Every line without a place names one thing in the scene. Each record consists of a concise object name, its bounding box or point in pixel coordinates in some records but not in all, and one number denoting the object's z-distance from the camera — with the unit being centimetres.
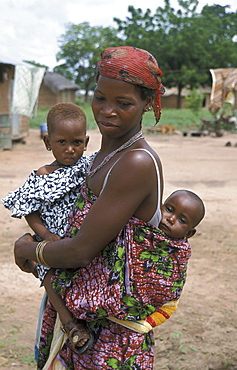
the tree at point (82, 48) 4531
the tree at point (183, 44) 3572
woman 141
